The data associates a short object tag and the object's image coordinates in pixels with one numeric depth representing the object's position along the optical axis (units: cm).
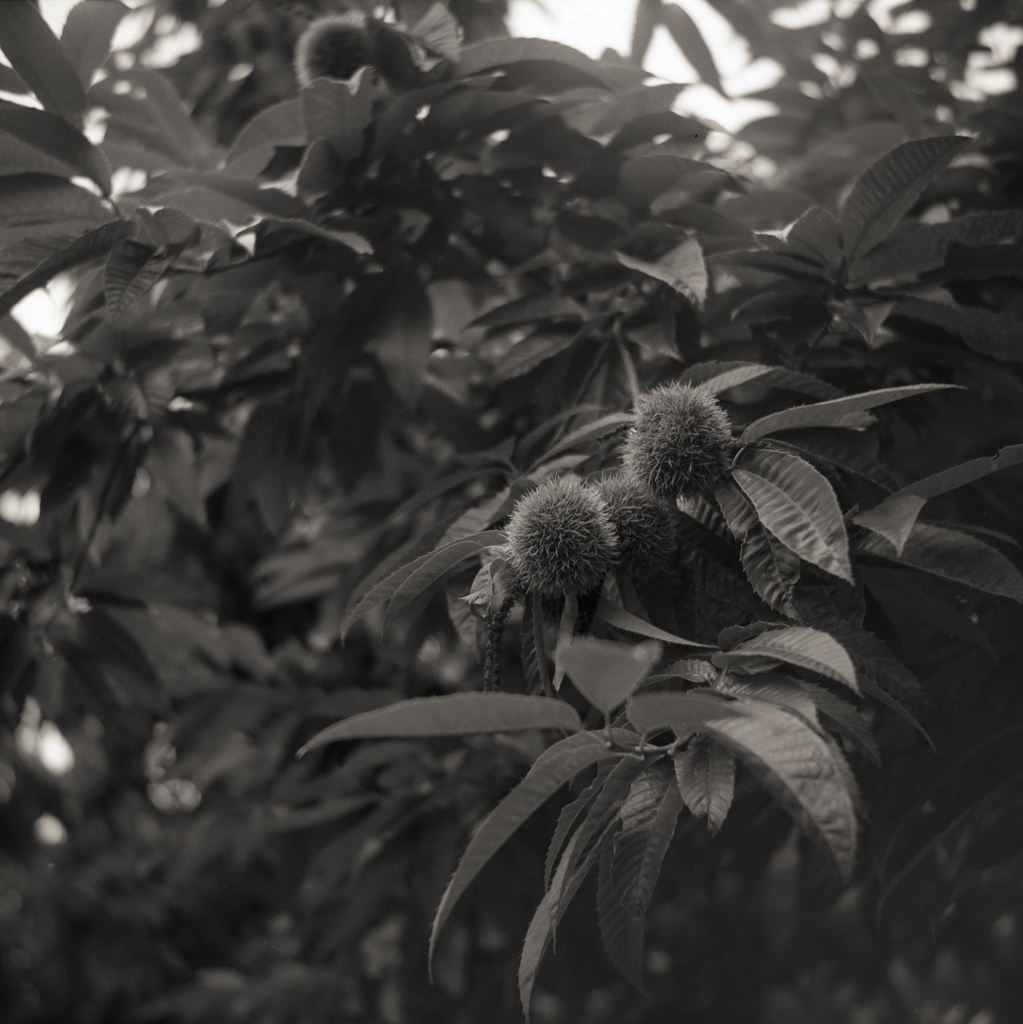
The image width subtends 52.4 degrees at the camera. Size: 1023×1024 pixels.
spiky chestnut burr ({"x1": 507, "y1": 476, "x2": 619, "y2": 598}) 86
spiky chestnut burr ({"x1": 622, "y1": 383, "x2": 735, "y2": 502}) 90
